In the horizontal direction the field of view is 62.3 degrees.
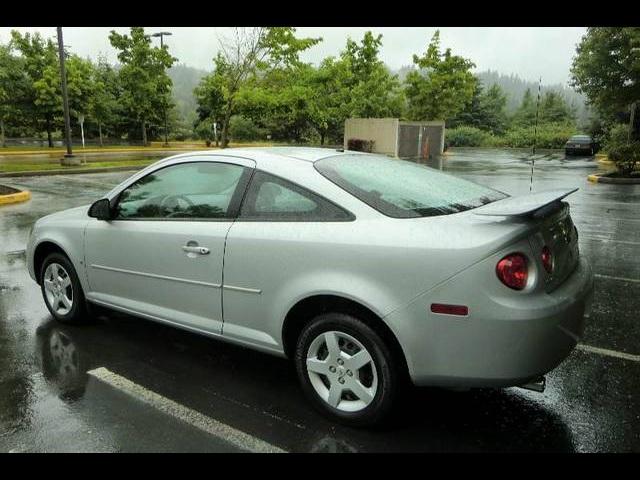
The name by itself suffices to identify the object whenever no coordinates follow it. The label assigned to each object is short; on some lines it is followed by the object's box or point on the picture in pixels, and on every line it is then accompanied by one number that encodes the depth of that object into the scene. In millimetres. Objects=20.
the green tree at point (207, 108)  36219
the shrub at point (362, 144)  30812
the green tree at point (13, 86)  30438
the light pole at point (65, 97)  19184
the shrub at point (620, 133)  27516
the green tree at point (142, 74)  36438
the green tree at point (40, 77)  30859
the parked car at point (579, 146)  33750
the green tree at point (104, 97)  34219
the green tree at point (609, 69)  23219
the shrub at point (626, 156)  17719
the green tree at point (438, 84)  38000
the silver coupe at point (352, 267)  2594
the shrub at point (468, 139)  51156
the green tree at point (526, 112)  62469
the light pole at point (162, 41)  37472
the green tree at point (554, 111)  60062
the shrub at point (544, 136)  45781
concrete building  30516
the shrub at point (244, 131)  44844
